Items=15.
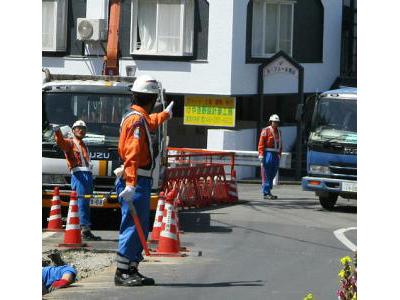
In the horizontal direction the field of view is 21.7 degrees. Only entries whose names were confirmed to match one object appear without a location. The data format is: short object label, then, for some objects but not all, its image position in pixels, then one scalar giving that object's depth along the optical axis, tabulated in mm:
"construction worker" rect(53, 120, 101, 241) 15781
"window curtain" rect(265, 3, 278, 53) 35406
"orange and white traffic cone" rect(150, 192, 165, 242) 14758
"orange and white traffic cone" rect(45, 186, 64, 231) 16406
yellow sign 33625
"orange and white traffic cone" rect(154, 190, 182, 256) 13469
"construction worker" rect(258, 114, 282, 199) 24891
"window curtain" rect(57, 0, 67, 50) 35156
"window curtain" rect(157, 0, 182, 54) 34125
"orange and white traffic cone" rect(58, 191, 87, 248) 14859
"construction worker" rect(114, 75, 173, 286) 10586
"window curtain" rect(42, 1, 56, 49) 35219
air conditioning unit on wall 33469
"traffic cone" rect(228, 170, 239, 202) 23656
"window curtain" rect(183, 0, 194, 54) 33969
